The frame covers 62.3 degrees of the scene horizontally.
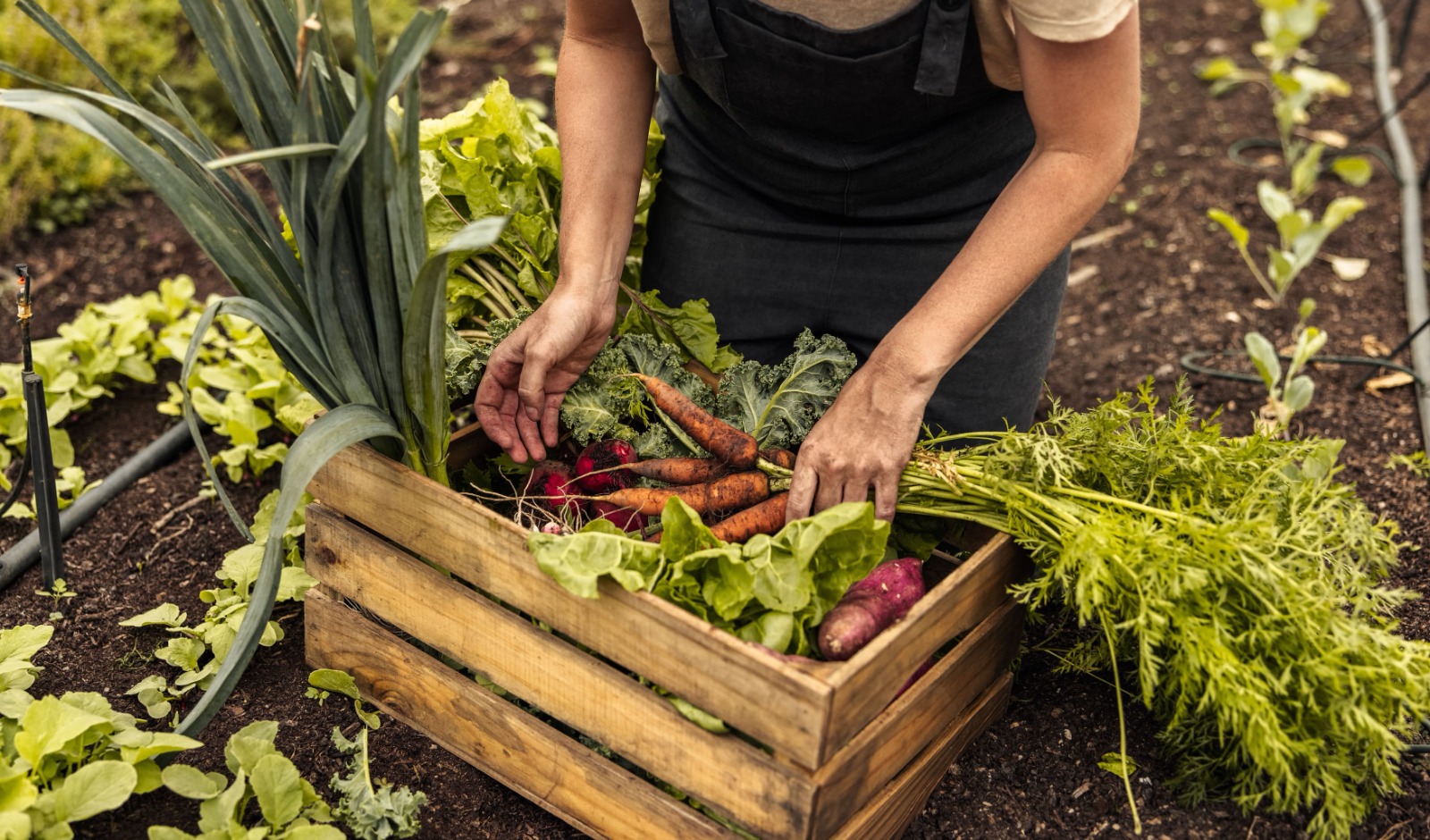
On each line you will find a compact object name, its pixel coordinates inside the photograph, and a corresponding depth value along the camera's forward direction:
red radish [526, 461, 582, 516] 1.92
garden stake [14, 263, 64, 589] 1.97
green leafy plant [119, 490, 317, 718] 1.98
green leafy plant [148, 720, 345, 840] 1.65
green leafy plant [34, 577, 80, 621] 2.19
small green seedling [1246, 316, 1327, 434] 2.50
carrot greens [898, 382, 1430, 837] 1.53
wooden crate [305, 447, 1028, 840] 1.51
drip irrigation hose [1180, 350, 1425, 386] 2.87
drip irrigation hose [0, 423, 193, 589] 2.23
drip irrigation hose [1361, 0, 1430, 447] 3.00
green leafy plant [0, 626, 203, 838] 1.58
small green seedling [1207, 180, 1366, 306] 3.05
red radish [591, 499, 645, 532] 1.90
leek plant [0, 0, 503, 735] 1.47
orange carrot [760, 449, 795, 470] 1.92
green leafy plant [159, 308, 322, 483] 2.50
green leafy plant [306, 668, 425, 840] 1.74
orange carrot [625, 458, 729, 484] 1.91
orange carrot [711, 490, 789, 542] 1.80
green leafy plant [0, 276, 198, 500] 2.53
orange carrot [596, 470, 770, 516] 1.86
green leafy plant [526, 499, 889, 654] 1.58
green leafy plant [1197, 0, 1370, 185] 3.69
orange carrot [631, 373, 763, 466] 1.88
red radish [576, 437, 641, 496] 1.96
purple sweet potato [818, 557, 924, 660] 1.61
